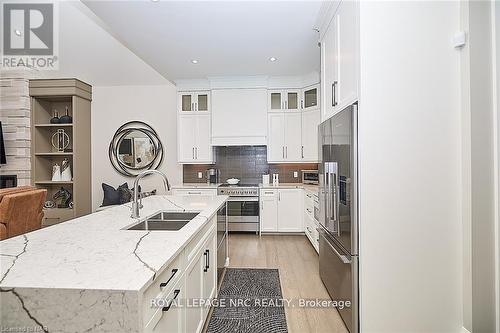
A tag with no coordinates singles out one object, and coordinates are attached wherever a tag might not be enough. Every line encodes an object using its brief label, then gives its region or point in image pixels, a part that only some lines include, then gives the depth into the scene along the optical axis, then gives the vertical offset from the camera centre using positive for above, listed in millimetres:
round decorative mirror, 5395 +381
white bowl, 5027 -262
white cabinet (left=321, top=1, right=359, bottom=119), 1881 +876
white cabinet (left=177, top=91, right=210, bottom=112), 4984 +1235
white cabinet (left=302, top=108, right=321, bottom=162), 4738 +544
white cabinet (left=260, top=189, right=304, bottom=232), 4648 -753
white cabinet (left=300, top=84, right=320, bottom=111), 4664 +1214
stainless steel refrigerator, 1820 -338
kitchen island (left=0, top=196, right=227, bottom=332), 877 -386
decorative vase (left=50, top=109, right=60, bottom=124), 5156 +929
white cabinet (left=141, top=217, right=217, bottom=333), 1055 -630
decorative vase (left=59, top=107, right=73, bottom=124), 5130 +928
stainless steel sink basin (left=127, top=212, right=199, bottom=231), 1955 -414
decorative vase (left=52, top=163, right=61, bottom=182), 5113 -108
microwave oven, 4859 -191
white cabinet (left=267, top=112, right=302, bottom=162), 4855 +541
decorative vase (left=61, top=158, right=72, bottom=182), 5129 -109
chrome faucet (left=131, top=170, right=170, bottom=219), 1940 -236
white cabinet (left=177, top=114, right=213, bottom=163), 4977 +523
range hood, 4859 +918
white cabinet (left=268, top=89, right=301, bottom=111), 4887 +1224
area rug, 2109 -1247
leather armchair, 2604 -428
